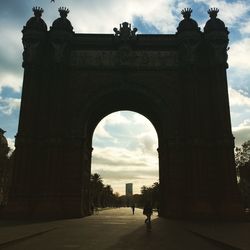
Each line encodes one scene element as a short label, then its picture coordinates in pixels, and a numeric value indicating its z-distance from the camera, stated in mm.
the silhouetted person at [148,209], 18484
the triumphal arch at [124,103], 25328
